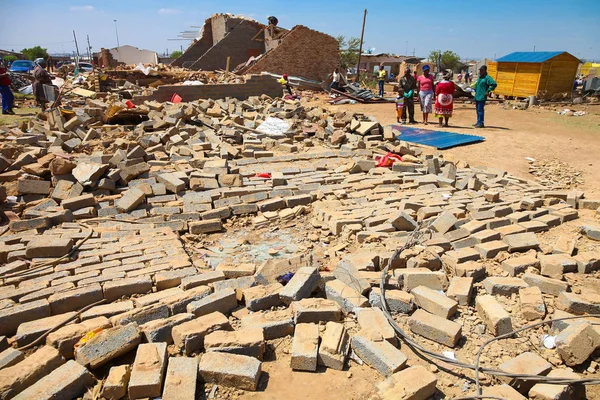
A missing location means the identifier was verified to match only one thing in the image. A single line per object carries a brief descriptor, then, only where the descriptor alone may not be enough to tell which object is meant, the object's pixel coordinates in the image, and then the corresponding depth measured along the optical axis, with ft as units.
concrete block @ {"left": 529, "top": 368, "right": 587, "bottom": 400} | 7.65
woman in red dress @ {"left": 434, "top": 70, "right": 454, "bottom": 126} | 33.88
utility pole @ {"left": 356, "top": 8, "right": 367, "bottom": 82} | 69.99
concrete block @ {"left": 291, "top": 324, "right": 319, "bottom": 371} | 8.68
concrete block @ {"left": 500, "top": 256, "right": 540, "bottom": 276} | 12.10
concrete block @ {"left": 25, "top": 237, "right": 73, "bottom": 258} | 13.49
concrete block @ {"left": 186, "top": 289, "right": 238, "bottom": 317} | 10.23
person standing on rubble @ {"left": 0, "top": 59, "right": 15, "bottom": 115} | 40.05
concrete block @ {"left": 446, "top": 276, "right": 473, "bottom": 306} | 10.82
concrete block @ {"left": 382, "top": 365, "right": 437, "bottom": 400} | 7.64
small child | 39.09
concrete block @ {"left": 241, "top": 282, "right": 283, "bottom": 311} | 10.75
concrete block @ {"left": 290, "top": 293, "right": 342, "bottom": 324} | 9.99
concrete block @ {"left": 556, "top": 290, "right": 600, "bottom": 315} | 10.19
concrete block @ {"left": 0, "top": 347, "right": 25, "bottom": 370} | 8.59
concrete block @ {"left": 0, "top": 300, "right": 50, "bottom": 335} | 10.05
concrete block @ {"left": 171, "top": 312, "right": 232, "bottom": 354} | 9.15
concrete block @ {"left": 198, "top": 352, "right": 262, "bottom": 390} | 8.19
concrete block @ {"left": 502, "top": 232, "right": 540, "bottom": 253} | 13.43
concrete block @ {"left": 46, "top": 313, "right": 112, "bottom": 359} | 9.16
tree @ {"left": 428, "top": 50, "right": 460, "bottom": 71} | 151.23
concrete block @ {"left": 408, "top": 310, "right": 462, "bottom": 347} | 9.40
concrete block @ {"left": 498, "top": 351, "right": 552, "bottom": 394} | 8.24
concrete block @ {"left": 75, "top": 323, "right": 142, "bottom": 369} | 8.59
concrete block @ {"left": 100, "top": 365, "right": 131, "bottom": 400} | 7.84
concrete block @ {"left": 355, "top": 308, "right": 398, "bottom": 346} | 9.34
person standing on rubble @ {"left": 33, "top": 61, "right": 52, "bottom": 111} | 40.78
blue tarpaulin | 29.92
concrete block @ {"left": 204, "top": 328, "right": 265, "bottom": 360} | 8.87
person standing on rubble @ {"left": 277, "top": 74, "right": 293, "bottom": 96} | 51.55
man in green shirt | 34.40
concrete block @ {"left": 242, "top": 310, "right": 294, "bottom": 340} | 9.70
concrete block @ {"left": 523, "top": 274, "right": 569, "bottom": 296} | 11.07
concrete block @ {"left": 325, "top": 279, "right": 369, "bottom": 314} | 10.60
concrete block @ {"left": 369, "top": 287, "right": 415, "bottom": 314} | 10.53
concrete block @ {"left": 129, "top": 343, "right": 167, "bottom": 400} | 7.79
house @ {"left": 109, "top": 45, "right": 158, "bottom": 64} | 125.39
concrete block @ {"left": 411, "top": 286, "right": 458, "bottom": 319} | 10.09
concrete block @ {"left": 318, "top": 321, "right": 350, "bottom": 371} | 8.74
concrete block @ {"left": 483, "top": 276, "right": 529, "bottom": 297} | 11.18
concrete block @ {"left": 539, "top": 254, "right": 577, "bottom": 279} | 11.82
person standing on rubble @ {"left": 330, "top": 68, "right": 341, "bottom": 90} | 62.54
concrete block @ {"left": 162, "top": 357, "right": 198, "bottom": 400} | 7.72
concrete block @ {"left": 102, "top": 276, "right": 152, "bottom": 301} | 11.46
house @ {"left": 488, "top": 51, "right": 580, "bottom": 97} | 56.95
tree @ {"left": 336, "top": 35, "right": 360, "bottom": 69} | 121.56
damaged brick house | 71.56
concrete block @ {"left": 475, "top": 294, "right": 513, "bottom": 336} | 9.72
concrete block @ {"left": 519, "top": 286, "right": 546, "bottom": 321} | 10.18
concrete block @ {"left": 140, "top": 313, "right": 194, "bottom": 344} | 9.27
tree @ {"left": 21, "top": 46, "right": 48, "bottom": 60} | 163.05
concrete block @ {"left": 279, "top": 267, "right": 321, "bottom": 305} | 10.71
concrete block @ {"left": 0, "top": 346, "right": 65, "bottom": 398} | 7.90
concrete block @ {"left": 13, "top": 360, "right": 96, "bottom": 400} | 7.68
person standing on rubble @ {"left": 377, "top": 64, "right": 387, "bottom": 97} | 62.95
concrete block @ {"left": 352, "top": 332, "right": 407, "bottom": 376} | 8.43
